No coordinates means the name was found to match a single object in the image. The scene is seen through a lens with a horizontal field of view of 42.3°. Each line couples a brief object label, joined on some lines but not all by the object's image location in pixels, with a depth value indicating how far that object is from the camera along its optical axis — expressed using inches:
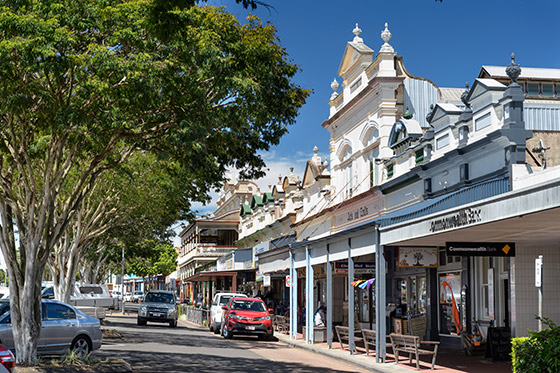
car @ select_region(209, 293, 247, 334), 1301.7
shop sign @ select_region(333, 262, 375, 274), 904.2
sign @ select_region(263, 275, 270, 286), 1448.2
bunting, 884.0
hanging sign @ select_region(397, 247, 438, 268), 788.0
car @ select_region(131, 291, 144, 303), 4274.1
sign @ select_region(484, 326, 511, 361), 745.6
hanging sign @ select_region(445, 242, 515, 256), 645.9
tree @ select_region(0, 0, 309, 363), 583.2
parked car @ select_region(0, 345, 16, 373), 354.6
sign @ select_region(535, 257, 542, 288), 506.8
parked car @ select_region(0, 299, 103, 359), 676.7
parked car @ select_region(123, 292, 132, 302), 4733.3
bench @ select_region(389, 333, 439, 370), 693.9
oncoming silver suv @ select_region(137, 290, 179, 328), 1478.8
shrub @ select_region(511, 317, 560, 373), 437.1
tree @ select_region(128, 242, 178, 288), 4359.5
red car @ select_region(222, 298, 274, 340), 1141.1
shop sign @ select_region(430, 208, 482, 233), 558.9
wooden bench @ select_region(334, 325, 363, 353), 923.6
